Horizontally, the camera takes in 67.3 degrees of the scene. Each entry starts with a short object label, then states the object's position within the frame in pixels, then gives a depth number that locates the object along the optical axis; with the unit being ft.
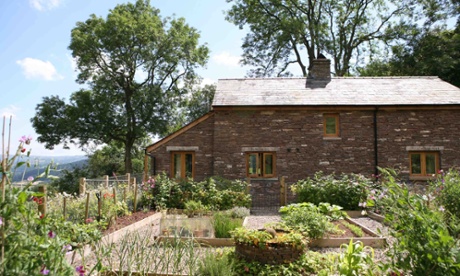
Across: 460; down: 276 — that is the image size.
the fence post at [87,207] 24.38
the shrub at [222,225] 23.93
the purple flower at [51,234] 8.34
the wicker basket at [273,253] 16.52
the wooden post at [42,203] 18.41
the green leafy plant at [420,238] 9.50
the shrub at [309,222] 22.70
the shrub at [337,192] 37.70
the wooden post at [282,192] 42.75
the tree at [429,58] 77.05
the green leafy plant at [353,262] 12.89
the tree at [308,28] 94.94
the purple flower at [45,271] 7.20
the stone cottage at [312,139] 48.91
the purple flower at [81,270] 8.52
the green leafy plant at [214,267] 14.90
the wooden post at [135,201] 34.60
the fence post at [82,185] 32.37
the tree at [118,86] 82.28
